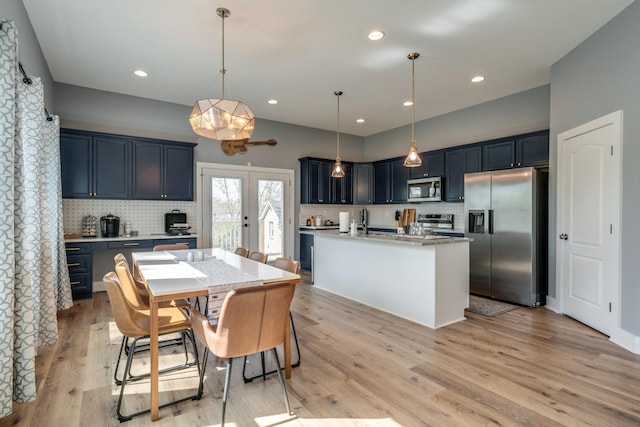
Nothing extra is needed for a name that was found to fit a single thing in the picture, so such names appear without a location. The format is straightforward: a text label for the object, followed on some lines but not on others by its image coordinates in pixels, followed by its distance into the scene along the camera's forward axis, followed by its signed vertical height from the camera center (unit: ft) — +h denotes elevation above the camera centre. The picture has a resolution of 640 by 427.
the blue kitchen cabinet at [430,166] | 20.06 +2.77
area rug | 13.62 -4.21
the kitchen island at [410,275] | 11.83 -2.55
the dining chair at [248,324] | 6.09 -2.19
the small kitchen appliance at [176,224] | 17.98 -0.71
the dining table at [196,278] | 6.66 -1.59
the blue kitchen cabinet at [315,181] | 22.91 +2.09
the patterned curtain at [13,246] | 6.40 -0.70
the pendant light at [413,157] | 12.49 +1.99
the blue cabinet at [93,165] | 15.55 +2.23
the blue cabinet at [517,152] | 15.43 +2.87
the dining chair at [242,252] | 12.60 -1.59
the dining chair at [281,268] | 8.20 -1.73
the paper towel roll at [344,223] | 16.43 -0.63
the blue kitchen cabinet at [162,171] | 17.19 +2.17
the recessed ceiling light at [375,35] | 11.28 +6.05
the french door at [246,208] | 19.79 +0.17
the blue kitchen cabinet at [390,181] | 22.54 +2.06
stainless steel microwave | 20.03 +1.30
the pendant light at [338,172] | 15.97 +1.86
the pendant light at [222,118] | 9.45 +2.69
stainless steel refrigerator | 14.38 -1.16
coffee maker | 16.39 -0.70
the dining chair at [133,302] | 7.88 -2.41
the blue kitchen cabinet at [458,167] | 18.13 +2.44
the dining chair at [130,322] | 6.76 -2.52
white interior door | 10.84 -0.44
